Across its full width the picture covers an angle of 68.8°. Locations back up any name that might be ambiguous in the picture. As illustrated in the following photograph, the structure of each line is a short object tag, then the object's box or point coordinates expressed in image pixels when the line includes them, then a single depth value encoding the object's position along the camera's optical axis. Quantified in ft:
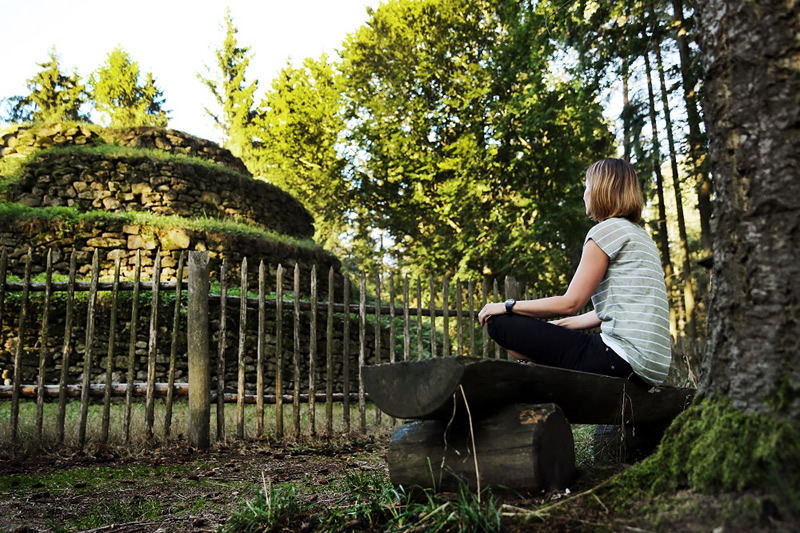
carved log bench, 6.05
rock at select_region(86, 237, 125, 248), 37.27
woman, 7.80
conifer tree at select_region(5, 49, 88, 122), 80.89
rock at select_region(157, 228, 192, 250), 37.42
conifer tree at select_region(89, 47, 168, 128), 83.92
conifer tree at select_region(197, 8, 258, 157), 95.76
